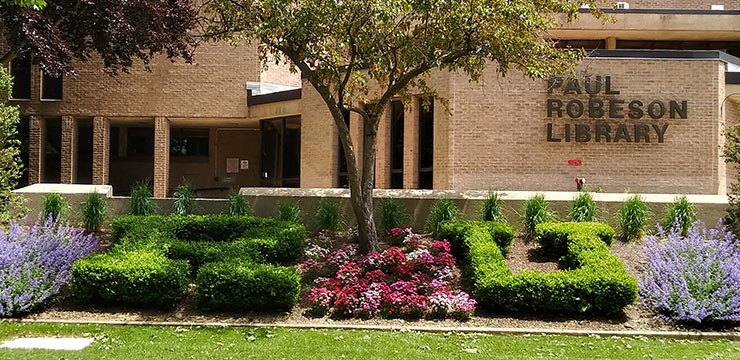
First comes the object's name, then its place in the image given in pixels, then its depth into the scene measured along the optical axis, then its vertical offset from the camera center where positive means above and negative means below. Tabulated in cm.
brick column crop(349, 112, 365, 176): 1741 +136
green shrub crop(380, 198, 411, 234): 1213 -61
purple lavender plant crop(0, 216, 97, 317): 829 -113
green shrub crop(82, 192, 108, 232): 1276 -62
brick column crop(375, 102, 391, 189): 1688 +72
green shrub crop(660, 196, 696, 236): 1140 -52
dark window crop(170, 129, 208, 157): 2542 +158
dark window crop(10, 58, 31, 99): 2181 +339
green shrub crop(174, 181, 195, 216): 1288 -39
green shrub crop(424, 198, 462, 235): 1200 -55
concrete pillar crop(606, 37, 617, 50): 2054 +453
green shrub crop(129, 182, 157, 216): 1289 -44
